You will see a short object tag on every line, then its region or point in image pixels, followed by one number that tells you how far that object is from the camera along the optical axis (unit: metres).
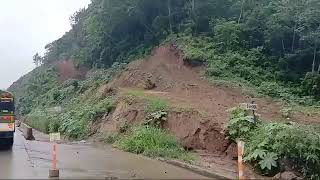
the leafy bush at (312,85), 15.21
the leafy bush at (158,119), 10.97
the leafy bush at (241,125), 8.72
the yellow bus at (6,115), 10.33
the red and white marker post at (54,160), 6.63
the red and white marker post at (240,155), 6.01
